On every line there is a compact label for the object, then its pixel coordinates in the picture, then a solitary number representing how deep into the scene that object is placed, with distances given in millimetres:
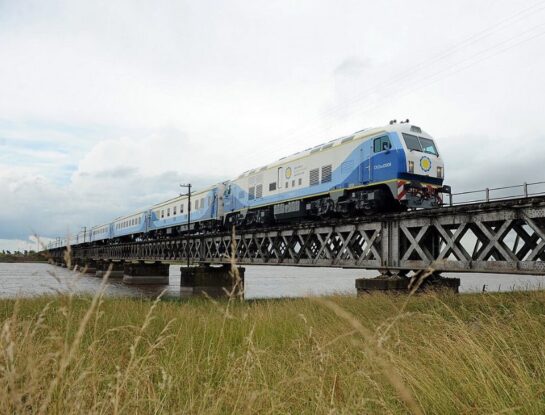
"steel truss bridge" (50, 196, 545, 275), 12914
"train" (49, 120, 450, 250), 17469
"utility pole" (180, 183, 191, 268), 39656
